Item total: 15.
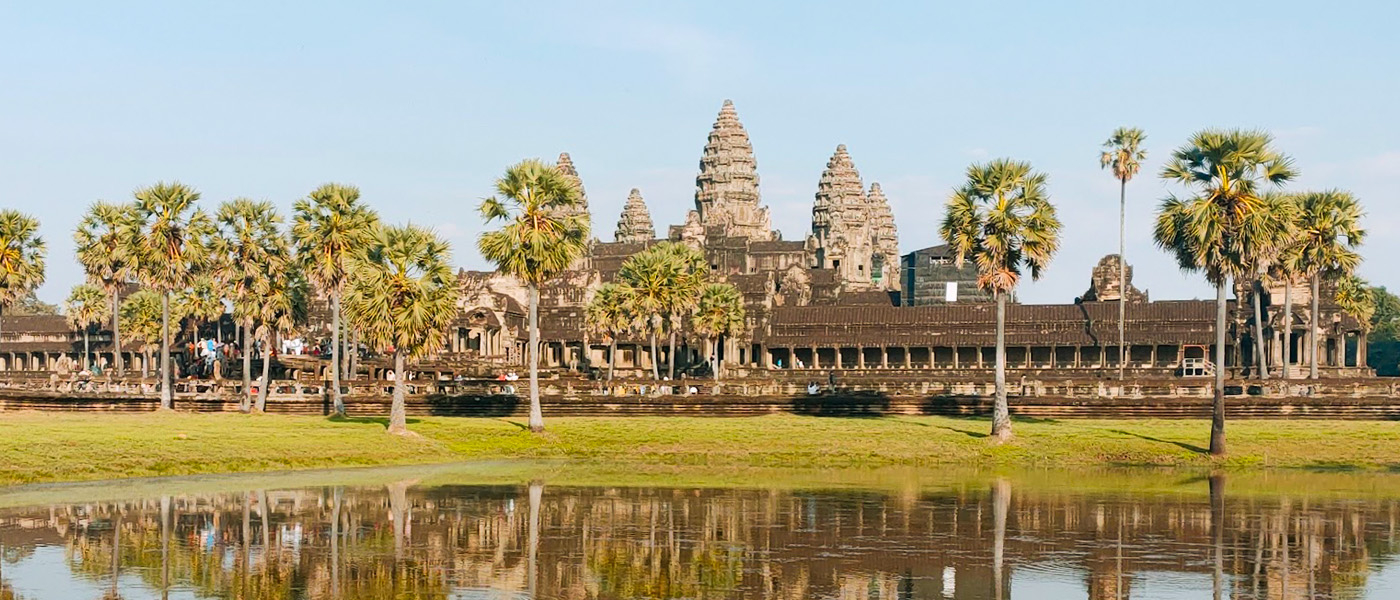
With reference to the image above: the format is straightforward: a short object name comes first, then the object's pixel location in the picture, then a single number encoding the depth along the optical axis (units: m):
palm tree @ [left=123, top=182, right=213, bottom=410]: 67.19
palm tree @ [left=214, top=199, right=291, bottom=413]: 68.56
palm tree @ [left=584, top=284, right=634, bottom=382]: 90.69
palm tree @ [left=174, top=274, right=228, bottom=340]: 95.00
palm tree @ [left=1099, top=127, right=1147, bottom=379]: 91.56
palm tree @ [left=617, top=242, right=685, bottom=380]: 87.56
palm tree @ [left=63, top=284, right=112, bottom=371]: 127.25
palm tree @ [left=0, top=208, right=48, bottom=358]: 71.69
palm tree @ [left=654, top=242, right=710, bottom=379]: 88.25
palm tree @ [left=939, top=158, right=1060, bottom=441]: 52.66
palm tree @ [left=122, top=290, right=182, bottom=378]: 111.31
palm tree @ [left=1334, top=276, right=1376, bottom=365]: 99.31
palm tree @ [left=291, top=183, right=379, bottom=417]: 64.69
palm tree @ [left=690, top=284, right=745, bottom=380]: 95.50
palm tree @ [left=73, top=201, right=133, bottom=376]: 71.18
